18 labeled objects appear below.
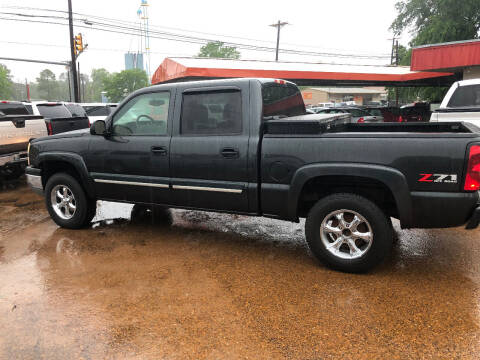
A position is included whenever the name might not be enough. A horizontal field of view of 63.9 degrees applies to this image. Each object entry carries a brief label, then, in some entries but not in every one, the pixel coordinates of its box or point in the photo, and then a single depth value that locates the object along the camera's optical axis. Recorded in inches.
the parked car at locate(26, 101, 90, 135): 336.5
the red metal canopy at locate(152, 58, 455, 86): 644.7
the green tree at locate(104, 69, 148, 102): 3248.0
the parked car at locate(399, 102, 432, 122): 657.0
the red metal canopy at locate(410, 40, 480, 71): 520.7
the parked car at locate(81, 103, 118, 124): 548.4
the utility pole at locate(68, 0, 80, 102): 932.5
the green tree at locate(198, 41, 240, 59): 3208.7
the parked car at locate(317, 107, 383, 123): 594.4
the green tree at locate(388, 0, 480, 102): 889.5
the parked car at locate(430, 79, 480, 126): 260.1
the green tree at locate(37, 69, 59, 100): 5012.3
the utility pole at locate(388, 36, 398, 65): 2068.4
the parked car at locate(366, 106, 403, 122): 644.1
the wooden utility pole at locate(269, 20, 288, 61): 1668.3
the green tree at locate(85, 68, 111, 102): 5472.4
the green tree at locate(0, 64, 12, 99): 2957.7
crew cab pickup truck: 132.5
